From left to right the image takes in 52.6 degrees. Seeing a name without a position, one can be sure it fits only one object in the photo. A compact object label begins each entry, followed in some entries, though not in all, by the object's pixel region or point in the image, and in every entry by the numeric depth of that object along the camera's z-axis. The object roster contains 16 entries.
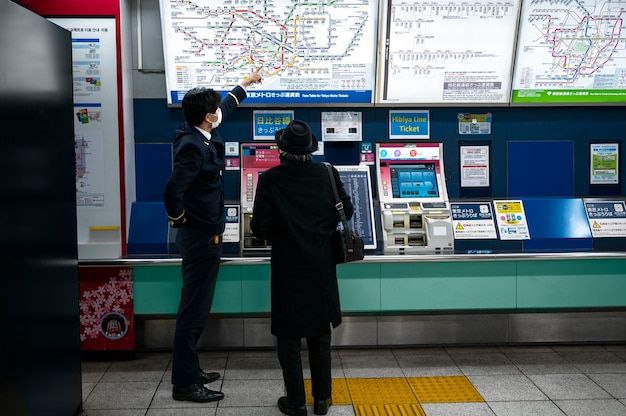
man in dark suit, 3.70
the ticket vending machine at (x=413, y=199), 4.57
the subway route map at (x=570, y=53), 4.83
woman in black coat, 3.43
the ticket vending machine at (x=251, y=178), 4.54
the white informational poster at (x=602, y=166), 5.08
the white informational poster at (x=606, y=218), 4.75
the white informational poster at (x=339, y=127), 4.94
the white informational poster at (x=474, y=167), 5.01
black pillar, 2.63
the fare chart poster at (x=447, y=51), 4.76
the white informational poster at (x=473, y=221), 4.70
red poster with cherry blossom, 4.39
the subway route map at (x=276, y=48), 4.69
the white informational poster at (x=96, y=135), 4.38
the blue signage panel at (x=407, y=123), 4.97
